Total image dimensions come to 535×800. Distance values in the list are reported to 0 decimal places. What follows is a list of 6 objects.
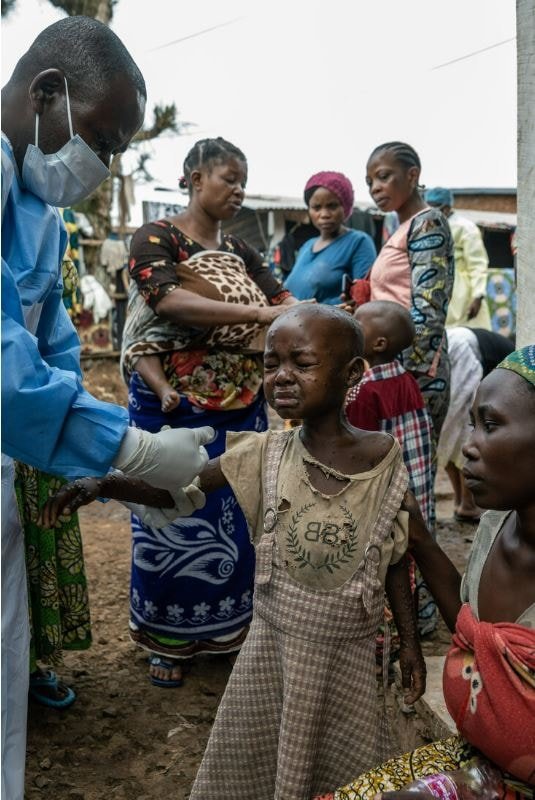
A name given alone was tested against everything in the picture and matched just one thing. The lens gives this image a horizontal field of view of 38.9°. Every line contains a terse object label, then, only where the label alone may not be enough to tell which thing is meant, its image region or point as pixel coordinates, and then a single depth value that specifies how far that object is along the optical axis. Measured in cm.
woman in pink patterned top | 309
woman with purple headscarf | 409
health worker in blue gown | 161
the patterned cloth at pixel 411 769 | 149
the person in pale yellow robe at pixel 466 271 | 564
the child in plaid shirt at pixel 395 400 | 271
